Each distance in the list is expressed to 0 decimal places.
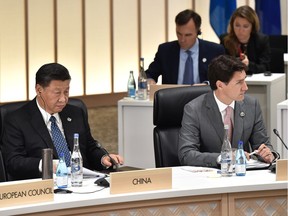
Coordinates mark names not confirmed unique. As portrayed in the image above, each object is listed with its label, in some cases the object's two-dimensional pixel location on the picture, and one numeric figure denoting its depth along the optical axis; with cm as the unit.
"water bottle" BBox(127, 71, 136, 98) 1185
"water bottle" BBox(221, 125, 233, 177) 736
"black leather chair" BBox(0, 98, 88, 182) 771
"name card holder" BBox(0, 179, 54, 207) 616
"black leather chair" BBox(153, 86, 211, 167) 845
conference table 638
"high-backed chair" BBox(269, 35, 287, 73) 1414
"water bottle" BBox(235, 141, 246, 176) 733
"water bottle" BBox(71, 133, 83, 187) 694
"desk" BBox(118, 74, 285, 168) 1135
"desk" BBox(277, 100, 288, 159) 996
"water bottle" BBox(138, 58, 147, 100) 1161
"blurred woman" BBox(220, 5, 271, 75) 1317
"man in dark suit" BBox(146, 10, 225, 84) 1154
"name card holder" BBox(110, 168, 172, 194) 656
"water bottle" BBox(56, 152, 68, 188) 685
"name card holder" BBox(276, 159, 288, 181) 708
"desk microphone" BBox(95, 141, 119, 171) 784
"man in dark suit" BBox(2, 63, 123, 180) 783
